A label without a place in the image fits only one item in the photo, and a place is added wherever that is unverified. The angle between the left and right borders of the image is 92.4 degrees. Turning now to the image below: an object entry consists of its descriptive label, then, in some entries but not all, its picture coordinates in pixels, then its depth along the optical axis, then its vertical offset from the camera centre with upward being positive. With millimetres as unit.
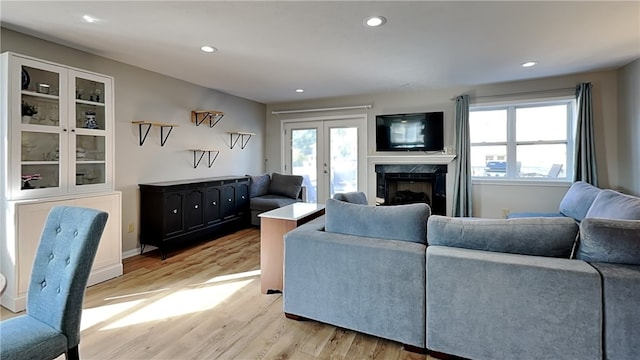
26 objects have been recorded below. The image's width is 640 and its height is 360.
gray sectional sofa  1520 -570
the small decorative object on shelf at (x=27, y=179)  2547 +17
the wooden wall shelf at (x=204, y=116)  4555 +998
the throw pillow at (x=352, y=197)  2575 -151
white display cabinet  2400 +294
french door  5680 +513
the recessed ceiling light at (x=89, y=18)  2381 +1281
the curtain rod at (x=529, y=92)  4318 +1276
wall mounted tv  5020 +817
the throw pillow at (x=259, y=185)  5236 -80
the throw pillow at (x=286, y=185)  5469 -84
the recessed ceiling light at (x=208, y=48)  3051 +1330
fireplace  5031 -86
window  4492 +604
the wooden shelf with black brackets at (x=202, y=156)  4625 +386
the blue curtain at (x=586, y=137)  4078 +565
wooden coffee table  2611 -542
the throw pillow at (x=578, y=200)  3062 -219
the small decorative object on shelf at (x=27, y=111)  2510 +580
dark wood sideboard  3627 -384
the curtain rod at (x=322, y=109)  5505 +1344
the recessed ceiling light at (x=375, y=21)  2455 +1299
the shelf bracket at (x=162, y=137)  4066 +577
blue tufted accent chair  1262 -485
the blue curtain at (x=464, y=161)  4738 +293
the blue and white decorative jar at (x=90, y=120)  2986 +595
